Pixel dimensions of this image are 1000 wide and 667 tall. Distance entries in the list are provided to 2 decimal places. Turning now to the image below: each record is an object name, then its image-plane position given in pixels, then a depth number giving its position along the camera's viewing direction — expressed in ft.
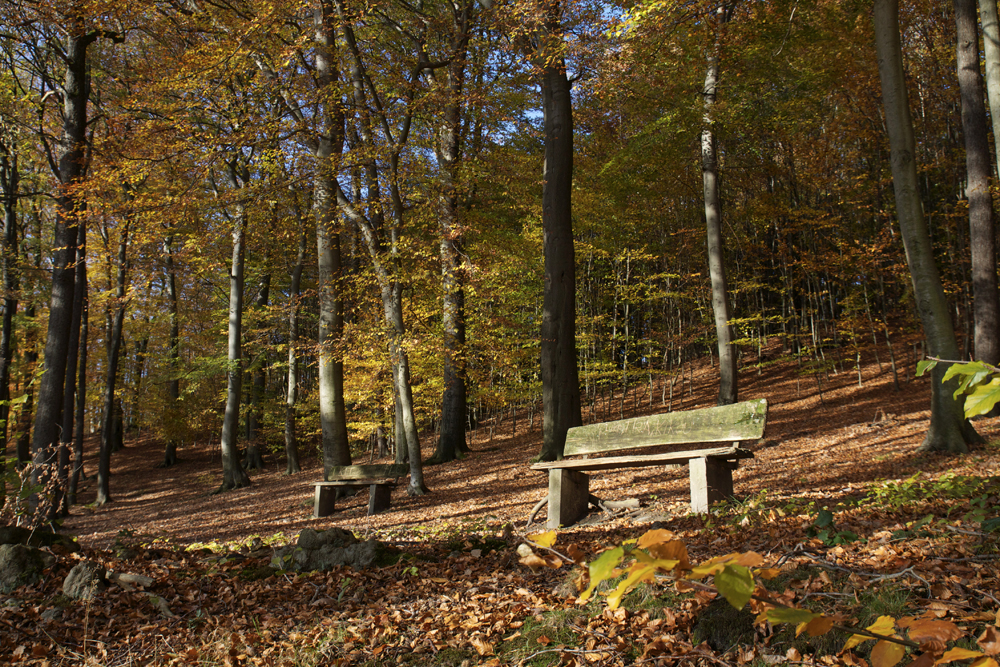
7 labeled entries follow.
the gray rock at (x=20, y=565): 12.94
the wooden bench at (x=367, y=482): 30.48
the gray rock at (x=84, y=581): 12.64
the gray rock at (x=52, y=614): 11.84
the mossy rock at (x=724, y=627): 8.13
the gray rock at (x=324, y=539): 15.14
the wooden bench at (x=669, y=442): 16.60
